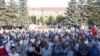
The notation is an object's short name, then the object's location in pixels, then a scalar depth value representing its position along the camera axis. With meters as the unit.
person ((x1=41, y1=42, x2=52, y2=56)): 5.28
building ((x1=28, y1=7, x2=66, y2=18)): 52.39
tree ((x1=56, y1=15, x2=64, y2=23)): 37.46
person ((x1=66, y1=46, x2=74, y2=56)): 4.94
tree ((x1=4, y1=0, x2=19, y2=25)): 24.81
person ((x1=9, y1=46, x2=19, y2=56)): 3.94
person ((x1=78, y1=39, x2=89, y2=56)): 5.47
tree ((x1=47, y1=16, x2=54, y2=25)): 38.39
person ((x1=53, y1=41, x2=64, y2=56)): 5.14
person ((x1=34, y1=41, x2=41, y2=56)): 5.84
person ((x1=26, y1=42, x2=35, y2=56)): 5.75
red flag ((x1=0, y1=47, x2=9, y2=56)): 4.06
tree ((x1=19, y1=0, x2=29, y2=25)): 26.46
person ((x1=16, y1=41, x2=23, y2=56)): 5.69
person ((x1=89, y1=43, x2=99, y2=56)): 5.23
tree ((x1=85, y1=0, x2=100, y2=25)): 25.05
